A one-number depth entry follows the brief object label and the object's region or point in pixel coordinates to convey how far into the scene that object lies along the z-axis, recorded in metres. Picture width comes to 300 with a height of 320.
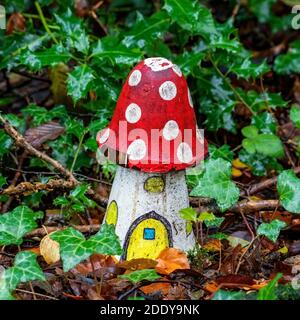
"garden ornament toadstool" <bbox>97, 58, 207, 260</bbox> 2.75
